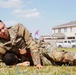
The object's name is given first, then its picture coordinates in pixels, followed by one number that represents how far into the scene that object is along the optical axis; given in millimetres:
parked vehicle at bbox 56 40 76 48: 58803
